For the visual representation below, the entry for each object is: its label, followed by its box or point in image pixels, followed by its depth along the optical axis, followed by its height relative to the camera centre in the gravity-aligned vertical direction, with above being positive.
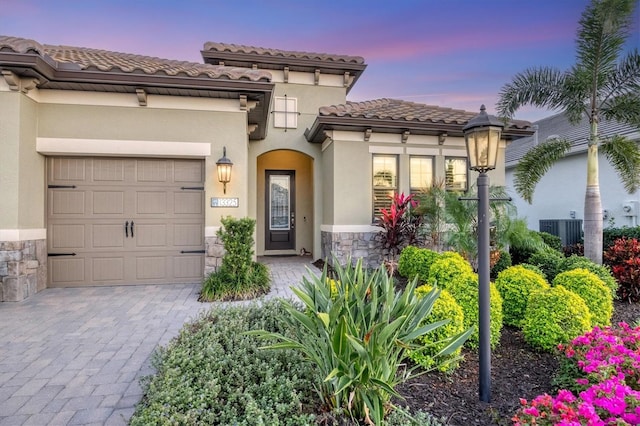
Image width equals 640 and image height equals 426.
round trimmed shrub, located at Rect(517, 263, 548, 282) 5.17 -0.86
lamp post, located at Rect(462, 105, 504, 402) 2.57 +0.33
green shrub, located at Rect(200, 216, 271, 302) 5.56 -0.89
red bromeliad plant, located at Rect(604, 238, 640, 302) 5.01 -0.84
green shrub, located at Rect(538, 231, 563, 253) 8.62 -0.73
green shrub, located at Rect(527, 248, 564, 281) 5.77 -0.88
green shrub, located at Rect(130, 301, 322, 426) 1.91 -1.12
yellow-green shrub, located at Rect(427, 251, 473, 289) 3.80 -0.67
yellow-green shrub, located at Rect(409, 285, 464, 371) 2.70 -1.02
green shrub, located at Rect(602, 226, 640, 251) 8.23 -0.52
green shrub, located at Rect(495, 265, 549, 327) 3.76 -0.88
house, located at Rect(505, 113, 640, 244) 9.88 +0.64
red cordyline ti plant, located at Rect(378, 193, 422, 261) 7.32 -0.26
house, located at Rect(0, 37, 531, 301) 5.34 +0.99
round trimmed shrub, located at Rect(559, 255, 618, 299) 4.71 -0.85
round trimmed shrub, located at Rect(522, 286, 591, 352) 3.07 -1.00
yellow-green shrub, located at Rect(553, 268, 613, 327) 3.59 -0.89
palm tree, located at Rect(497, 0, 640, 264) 6.07 +2.40
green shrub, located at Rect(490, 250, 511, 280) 6.56 -1.00
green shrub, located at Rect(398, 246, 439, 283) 5.76 -0.89
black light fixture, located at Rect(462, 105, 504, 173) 2.65 +0.59
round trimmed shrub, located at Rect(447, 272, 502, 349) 3.21 -0.90
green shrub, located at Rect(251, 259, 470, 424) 1.90 -0.75
